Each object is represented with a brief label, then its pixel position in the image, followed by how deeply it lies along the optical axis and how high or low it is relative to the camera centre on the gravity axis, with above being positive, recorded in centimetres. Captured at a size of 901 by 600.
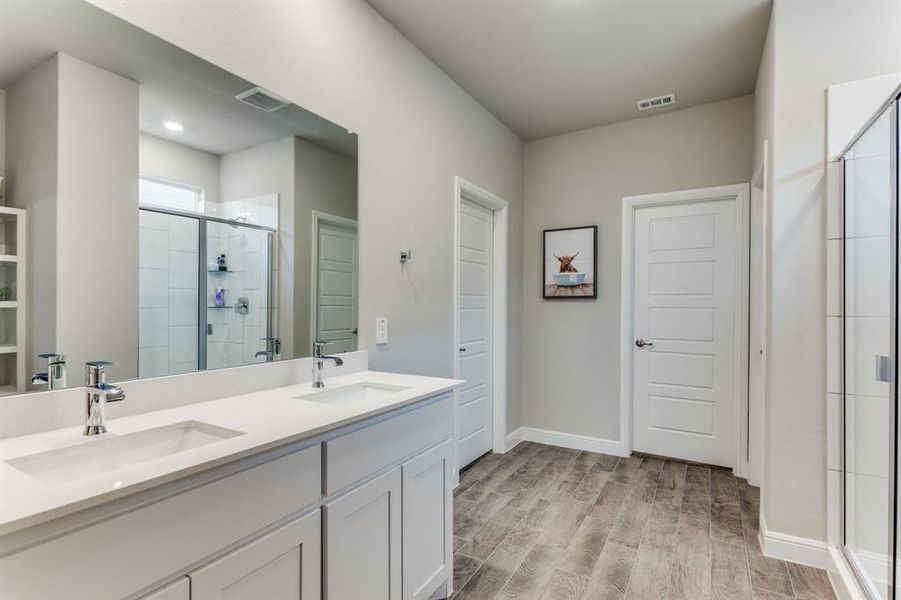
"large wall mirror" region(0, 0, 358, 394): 116 +28
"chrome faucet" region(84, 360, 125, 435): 112 -24
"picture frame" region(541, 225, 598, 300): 375 +31
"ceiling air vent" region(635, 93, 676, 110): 326 +145
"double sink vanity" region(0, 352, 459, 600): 79 -46
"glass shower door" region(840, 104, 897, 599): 163 -21
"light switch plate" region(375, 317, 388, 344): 231 -17
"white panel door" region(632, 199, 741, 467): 334 -23
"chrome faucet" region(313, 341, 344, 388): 182 -26
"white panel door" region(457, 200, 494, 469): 334 -23
